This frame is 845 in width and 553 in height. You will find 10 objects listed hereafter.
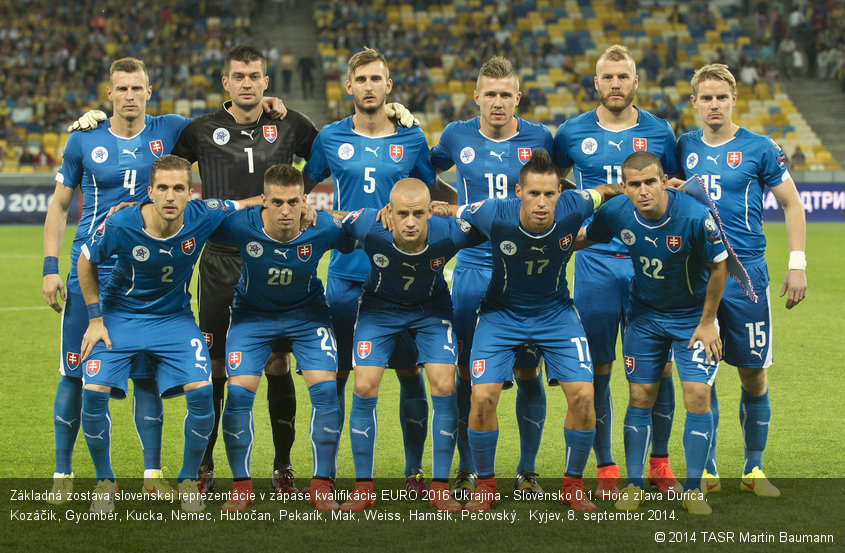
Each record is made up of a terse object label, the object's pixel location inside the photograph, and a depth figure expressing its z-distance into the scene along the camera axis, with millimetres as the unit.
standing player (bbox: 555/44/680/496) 11734
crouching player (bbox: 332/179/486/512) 10867
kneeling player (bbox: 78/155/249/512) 10805
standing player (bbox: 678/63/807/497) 11430
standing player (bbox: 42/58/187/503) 11375
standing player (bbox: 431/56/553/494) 11781
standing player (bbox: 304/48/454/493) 11852
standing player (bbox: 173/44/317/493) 11953
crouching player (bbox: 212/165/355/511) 10945
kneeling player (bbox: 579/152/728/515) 10719
